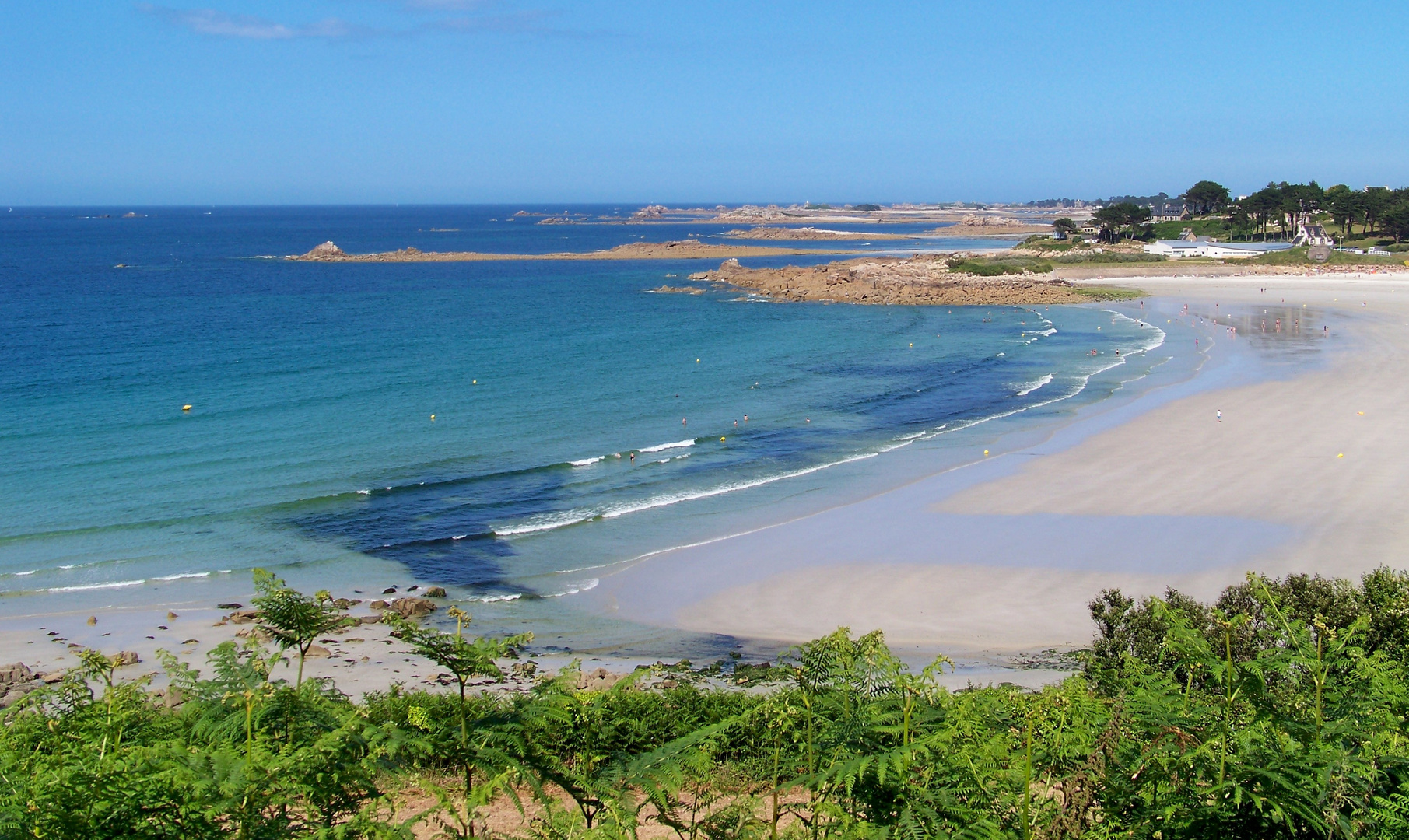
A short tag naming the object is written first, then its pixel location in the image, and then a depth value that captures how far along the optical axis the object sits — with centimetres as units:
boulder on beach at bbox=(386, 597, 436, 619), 1867
